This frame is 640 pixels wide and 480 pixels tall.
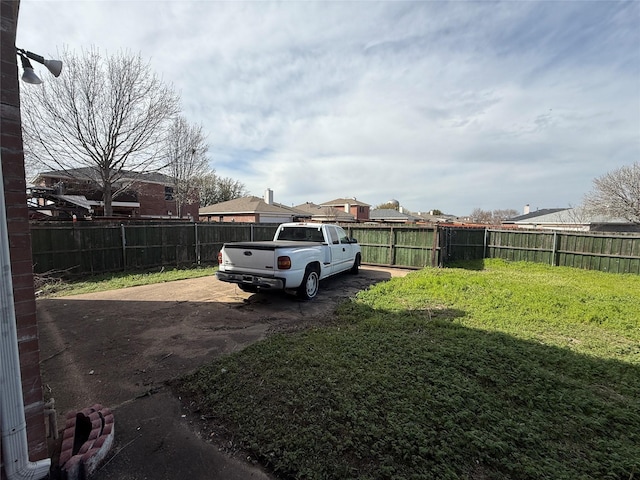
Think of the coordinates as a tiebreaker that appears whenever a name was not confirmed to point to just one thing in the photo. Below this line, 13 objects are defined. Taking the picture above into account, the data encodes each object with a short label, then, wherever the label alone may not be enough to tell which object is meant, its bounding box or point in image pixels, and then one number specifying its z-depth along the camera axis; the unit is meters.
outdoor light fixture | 3.84
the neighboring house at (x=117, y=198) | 13.02
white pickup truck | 6.01
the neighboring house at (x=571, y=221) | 27.50
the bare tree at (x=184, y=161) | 21.12
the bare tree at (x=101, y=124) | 13.12
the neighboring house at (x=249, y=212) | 29.34
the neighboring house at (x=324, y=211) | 40.27
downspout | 1.67
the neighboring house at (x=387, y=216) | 46.43
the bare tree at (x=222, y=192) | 40.41
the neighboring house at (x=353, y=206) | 47.38
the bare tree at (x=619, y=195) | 24.50
